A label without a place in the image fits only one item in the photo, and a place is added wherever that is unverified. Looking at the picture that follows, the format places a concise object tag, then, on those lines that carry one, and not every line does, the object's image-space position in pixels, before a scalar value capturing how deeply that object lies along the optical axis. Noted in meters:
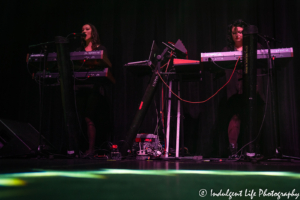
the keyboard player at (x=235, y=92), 2.97
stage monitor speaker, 2.98
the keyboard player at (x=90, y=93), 3.27
